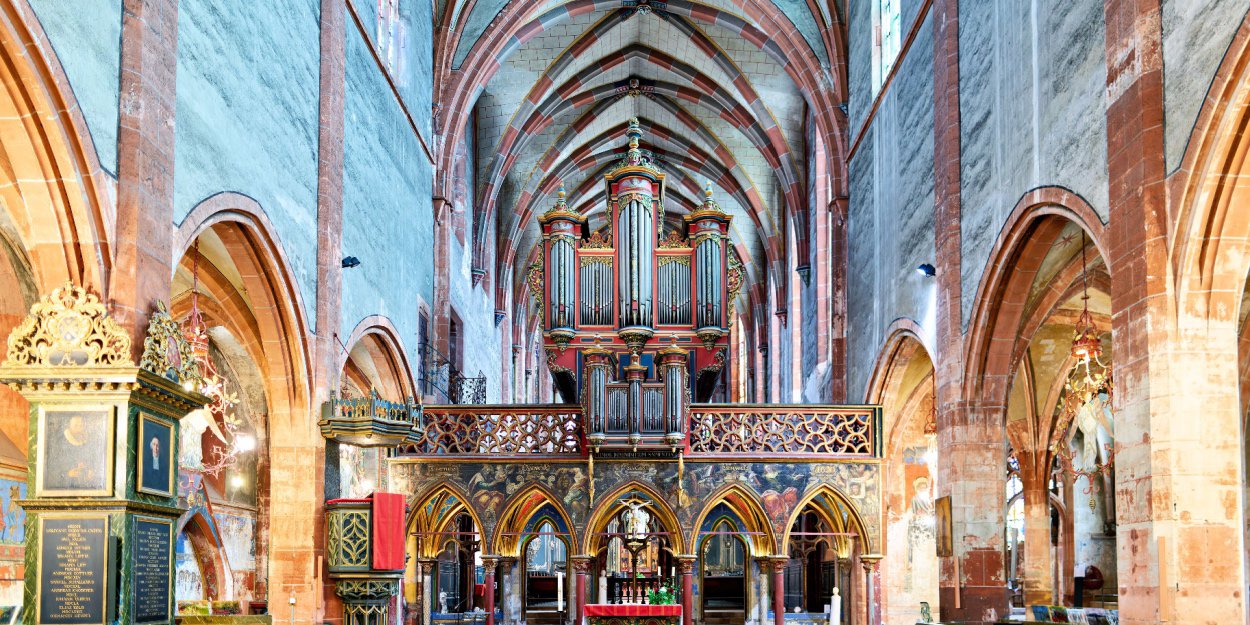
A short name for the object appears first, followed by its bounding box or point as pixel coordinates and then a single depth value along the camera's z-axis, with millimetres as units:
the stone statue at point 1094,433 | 24216
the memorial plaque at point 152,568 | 9531
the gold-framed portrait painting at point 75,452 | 9219
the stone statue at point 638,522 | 27612
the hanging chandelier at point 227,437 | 18272
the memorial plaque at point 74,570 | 9039
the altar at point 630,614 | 17391
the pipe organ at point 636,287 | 21391
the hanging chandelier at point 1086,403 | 14266
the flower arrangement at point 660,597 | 18953
